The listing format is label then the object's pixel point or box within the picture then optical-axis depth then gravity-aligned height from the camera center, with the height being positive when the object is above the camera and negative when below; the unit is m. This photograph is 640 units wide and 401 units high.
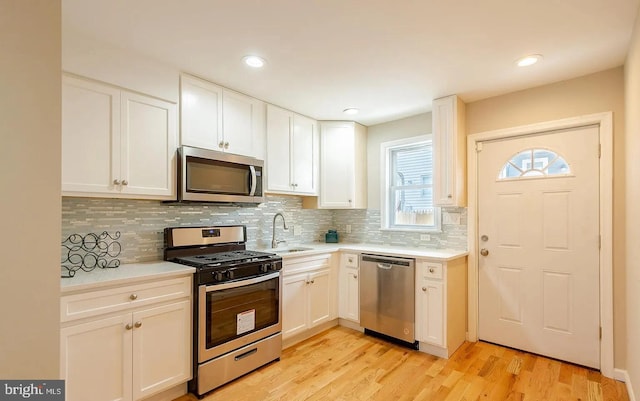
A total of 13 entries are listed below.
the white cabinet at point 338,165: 3.79 +0.45
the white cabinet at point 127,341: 1.75 -0.85
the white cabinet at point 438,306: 2.81 -0.95
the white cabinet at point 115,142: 1.97 +0.42
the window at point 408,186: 3.62 +0.19
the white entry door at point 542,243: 2.58 -0.37
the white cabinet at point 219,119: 2.53 +0.74
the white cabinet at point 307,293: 2.95 -0.92
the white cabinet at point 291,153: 3.24 +0.55
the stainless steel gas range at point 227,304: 2.24 -0.79
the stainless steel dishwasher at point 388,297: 2.99 -0.94
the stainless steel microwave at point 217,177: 2.48 +0.22
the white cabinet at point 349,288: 3.41 -0.94
